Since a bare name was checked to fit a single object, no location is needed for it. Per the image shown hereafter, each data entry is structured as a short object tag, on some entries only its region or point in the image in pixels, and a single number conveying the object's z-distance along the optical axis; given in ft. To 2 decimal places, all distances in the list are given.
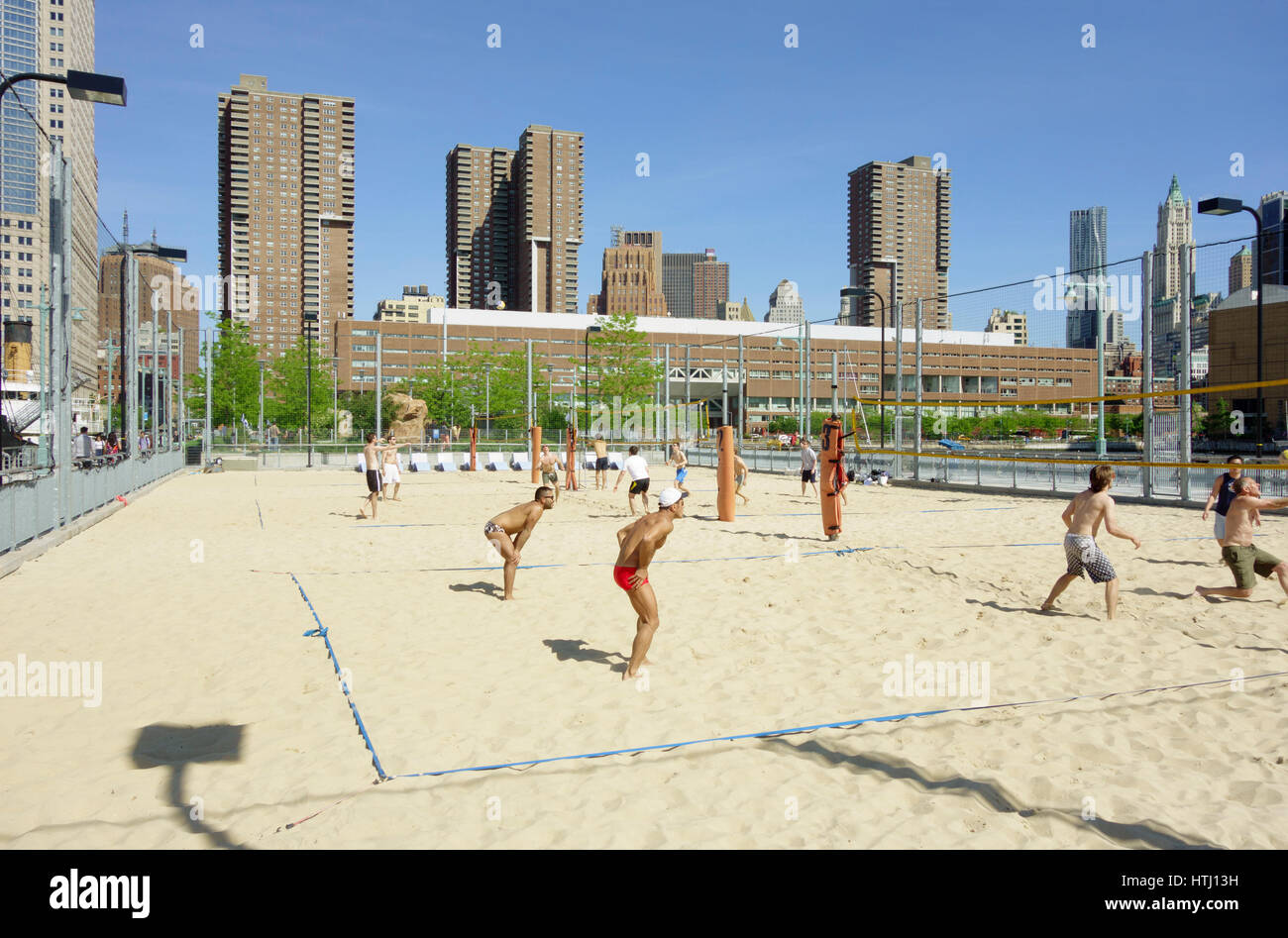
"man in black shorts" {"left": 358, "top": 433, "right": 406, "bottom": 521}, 51.47
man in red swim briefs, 19.61
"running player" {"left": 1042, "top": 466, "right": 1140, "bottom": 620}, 24.00
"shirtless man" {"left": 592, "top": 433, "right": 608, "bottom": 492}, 75.19
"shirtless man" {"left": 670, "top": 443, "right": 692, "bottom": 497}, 56.80
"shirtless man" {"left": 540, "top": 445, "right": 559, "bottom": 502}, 59.72
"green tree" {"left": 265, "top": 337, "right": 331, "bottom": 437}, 182.60
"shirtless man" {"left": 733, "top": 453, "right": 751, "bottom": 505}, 57.16
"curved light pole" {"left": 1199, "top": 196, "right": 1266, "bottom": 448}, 47.83
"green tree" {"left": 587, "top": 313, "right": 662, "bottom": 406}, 157.48
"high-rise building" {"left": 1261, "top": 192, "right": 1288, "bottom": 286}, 153.58
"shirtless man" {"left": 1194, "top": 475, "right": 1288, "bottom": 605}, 25.72
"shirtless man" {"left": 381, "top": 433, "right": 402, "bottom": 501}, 60.80
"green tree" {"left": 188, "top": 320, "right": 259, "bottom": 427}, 160.97
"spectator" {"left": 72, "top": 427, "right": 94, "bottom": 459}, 79.56
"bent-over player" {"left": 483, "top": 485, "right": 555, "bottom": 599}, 27.84
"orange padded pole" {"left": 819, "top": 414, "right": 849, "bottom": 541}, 37.99
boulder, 183.81
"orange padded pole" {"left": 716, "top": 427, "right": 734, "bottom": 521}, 47.11
